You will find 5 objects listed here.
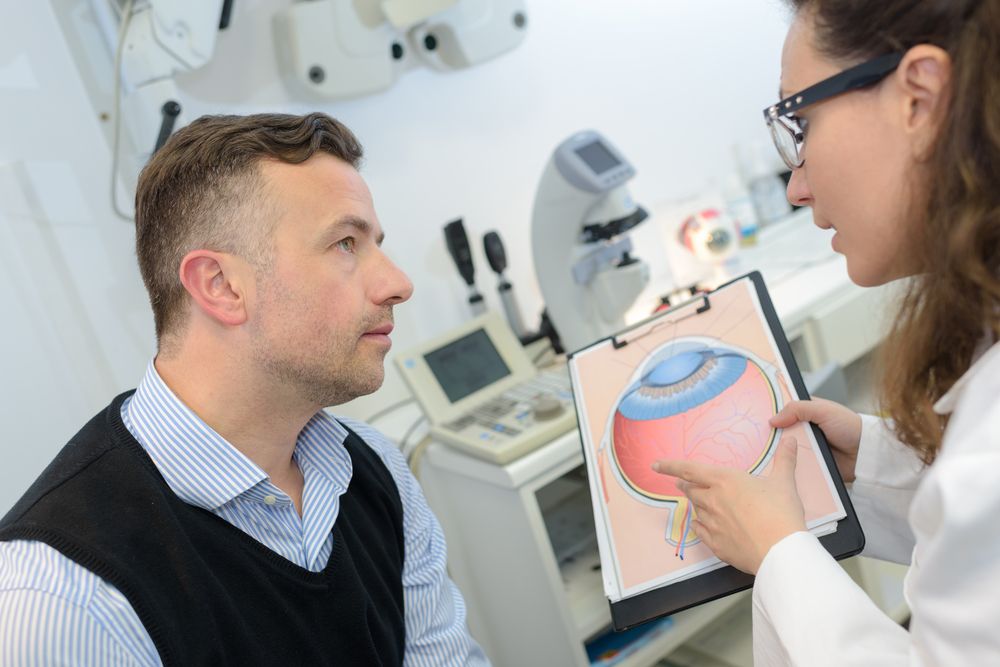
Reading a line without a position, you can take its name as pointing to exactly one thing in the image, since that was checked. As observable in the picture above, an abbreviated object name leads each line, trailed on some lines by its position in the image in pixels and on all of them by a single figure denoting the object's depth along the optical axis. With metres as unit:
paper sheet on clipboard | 0.96
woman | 0.64
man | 0.82
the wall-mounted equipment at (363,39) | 1.77
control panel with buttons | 1.49
